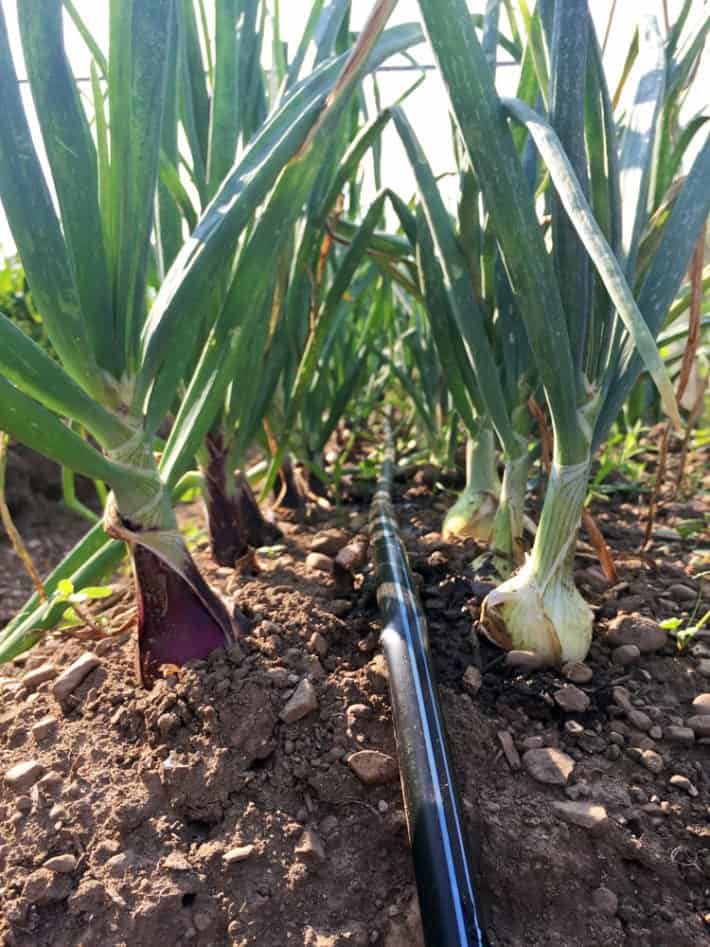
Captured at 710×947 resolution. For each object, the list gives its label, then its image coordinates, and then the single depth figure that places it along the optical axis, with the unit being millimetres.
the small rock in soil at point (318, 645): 645
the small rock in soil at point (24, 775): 542
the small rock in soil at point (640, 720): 572
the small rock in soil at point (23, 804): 528
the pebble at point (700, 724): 561
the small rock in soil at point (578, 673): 611
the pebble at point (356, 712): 577
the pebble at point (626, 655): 637
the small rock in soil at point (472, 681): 610
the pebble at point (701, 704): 583
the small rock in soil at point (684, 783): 519
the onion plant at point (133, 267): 477
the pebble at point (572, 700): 583
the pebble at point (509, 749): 545
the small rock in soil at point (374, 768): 529
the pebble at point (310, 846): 483
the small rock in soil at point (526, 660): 625
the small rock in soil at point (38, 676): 664
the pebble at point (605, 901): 450
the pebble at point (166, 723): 559
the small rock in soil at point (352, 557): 816
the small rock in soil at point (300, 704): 571
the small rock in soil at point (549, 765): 527
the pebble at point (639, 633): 651
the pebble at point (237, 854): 480
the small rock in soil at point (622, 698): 591
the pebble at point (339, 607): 719
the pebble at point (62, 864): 485
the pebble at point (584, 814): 486
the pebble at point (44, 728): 588
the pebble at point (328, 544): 888
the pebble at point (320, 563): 831
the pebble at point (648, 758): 534
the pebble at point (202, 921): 451
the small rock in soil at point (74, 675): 616
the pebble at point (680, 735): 557
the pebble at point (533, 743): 557
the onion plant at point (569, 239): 495
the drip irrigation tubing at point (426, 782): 410
